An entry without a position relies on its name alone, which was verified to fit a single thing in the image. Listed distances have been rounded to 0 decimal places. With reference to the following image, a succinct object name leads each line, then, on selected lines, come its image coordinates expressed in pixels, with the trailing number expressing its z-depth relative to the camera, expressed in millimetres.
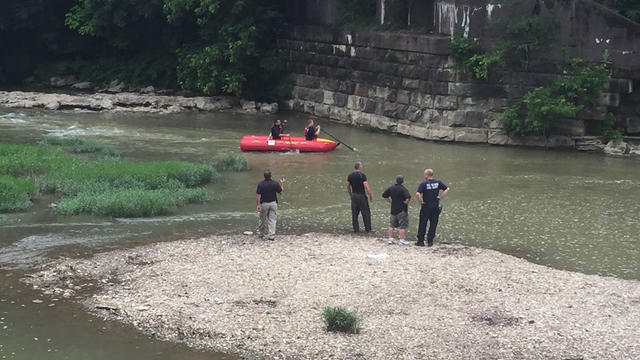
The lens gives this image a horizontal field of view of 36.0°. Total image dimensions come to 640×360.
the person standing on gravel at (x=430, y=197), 20562
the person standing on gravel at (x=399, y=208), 20812
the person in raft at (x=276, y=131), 32594
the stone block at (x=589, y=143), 33062
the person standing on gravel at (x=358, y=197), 21906
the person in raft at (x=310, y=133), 32719
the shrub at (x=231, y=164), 29406
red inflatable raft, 32312
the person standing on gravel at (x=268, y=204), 21312
